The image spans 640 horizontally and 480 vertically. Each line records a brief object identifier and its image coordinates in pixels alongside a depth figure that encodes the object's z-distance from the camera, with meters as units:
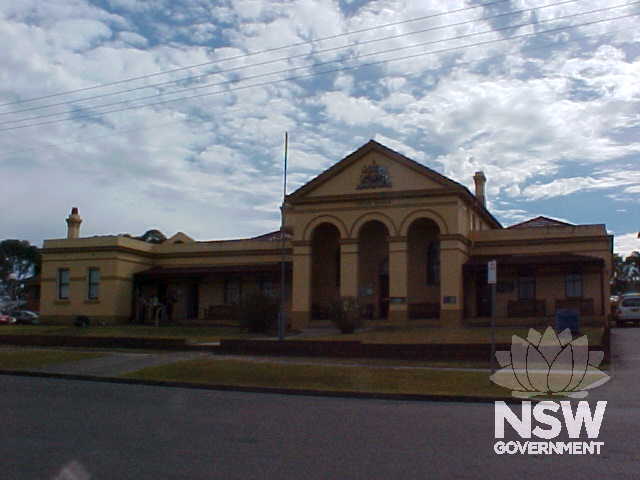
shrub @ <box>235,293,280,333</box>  31.03
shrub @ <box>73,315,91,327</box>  40.38
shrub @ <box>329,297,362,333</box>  29.77
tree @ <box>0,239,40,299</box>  97.65
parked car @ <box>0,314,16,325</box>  47.66
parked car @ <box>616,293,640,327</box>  34.38
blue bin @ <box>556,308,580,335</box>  24.02
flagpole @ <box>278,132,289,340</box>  25.73
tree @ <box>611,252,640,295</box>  93.19
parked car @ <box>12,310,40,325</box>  49.56
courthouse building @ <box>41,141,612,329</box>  34.03
